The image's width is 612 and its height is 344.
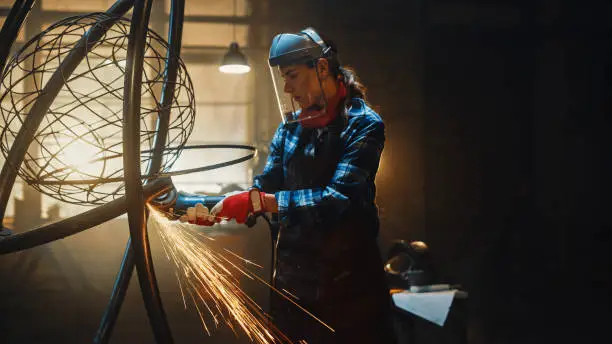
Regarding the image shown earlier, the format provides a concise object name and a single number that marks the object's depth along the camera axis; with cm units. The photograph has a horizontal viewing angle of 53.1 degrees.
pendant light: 373
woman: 167
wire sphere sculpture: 386
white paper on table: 280
